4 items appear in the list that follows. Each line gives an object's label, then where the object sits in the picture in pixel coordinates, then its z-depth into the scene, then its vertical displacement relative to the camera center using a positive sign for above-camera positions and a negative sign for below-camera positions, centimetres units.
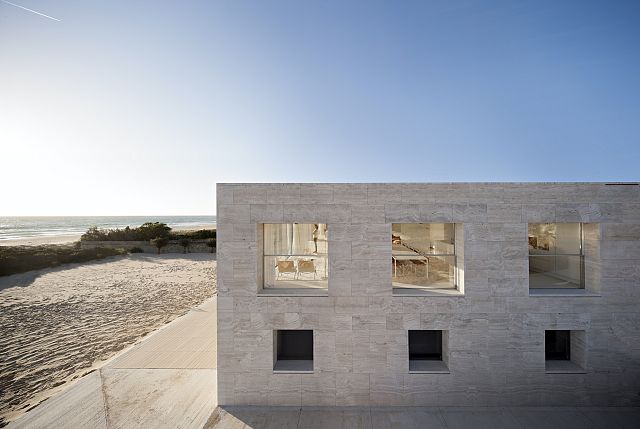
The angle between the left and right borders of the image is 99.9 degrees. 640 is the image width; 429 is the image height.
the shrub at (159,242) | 3853 -386
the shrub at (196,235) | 4118 -310
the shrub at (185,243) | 3941 -414
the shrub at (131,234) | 4078 -287
